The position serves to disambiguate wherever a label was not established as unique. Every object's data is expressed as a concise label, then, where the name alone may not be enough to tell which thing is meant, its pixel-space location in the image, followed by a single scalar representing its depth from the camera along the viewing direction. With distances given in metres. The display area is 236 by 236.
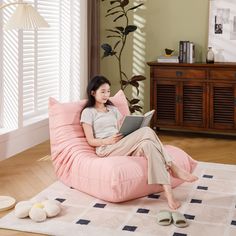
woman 3.72
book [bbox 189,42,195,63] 6.17
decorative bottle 6.08
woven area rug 3.24
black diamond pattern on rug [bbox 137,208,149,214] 3.60
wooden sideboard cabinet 5.96
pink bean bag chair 3.69
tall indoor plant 6.28
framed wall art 6.16
